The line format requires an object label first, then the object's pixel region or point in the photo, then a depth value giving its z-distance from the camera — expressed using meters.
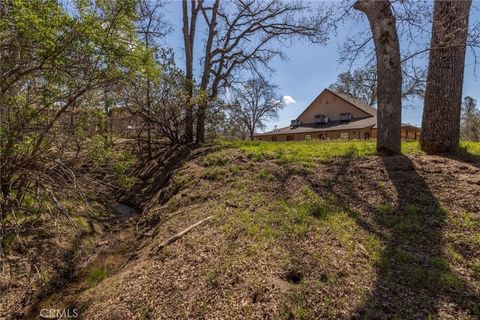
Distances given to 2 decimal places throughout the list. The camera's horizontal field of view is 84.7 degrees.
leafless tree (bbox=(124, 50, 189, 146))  7.71
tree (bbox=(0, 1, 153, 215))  2.92
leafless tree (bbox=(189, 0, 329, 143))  9.58
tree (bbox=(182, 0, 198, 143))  8.43
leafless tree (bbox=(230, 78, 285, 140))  30.50
